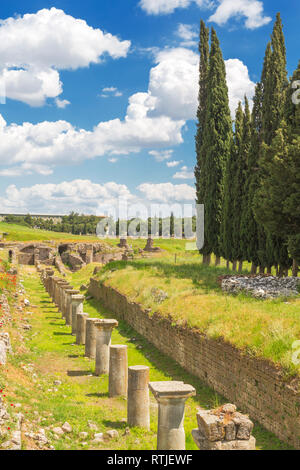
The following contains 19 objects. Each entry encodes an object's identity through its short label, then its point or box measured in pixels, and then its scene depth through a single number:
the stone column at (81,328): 15.73
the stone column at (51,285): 27.10
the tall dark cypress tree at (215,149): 28.08
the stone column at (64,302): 19.85
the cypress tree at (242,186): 24.55
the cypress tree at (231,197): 25.55
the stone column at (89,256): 55.25
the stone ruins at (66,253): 52.05
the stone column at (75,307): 17.52
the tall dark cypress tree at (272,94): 22.06
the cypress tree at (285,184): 17.58
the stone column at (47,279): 29.34
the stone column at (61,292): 22.58
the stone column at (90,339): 13.91
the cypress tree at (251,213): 23.48
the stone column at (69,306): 19.41
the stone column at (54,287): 25.56
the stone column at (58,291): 23.78
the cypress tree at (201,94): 31.89
